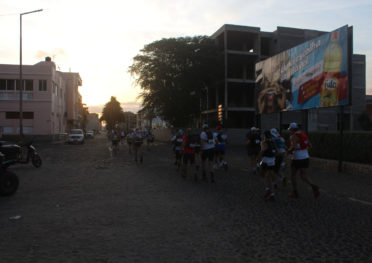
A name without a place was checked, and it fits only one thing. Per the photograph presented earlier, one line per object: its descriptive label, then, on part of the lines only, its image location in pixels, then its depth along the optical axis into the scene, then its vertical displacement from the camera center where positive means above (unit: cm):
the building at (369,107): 5137 +357
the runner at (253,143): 1129 -48
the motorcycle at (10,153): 844 -70
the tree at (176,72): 3800 +669
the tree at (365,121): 3977 +112
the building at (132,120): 17991 +465
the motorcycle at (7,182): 747 -126
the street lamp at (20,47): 2832 +701
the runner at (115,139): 2105 -70
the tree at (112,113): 9700 +441
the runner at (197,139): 1037 -32
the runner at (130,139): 2092 -71
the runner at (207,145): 991 -49
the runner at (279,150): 787 -56
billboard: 1303 +249
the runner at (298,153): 733 -53
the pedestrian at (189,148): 1030 -61
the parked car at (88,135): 6334 -137
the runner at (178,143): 1277 -61
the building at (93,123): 12729 +192
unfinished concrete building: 4097 +610
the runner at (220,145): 1235 -61
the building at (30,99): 3803 +326
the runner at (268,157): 725 -62
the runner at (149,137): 2650 -69
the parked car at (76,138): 3575 -111
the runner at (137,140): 1616 -57
